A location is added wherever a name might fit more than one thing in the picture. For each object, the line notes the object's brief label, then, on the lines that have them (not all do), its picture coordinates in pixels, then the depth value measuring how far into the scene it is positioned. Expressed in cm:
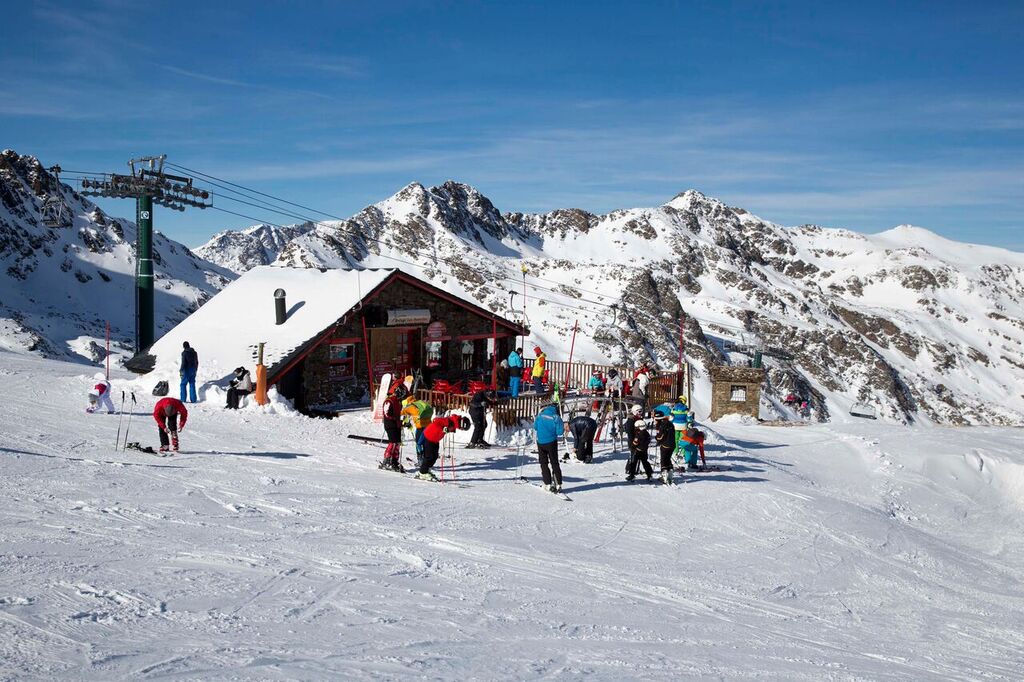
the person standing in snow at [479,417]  1720
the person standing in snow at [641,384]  1955
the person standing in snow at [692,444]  1627
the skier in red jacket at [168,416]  1350
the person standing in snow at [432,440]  1289
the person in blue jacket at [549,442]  1295
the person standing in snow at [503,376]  2526
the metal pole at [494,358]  2315
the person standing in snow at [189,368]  1863
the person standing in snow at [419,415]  1327
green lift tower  3111
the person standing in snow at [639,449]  1441
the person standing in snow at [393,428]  1365
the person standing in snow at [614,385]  2042
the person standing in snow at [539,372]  2180
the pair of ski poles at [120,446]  1341
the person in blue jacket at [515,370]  2231
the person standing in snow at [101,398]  1659
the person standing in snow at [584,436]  1608
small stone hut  3139
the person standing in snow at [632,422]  1452
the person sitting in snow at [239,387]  1870
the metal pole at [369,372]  2098
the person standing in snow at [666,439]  1463
